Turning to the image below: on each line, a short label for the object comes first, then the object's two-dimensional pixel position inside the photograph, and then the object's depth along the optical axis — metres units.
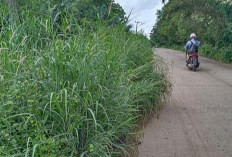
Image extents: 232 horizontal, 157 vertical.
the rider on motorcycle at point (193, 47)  12.41
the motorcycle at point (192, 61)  12.50
